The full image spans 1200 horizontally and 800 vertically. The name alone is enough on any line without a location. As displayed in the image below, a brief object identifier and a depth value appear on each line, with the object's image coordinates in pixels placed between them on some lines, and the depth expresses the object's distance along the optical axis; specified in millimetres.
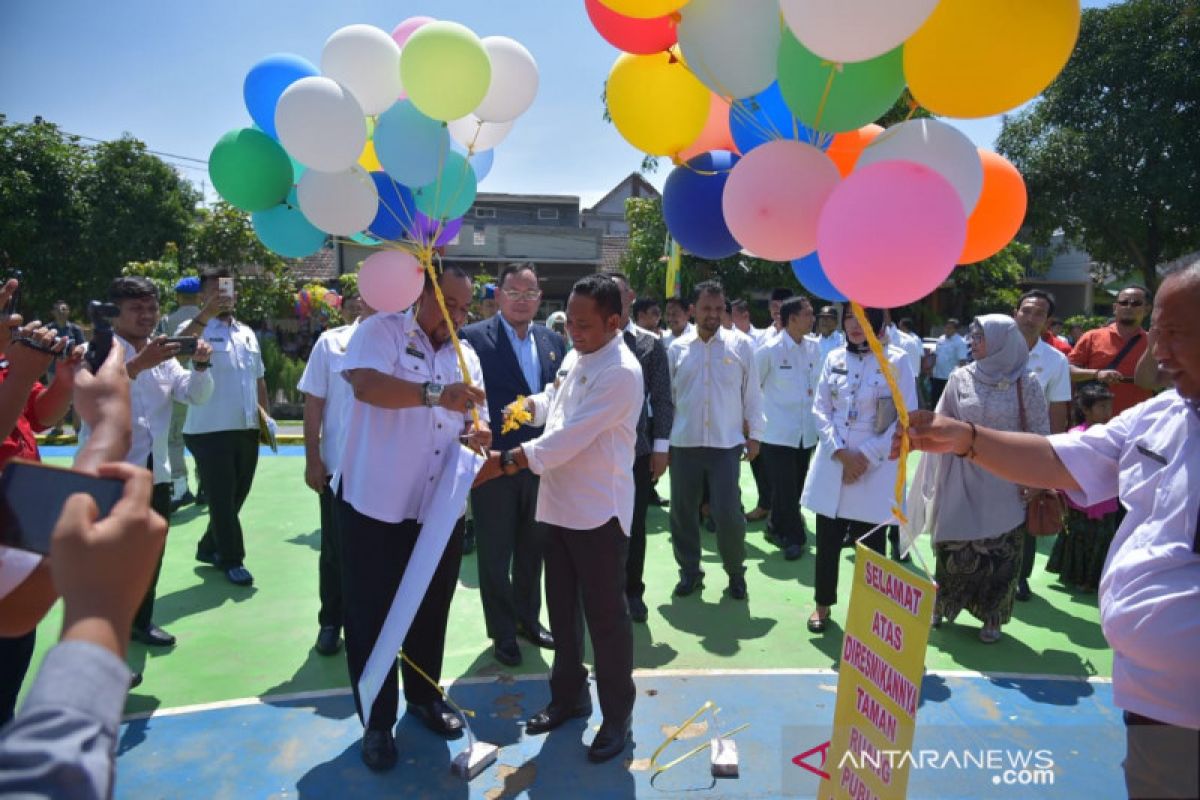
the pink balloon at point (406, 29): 3545
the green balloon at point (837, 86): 2363
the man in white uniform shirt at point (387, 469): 3070
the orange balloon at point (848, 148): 2779
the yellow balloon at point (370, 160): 3545
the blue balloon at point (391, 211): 3416
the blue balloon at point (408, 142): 3156
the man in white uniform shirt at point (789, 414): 6180
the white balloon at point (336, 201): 3086
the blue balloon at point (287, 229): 3357
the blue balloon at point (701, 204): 2971
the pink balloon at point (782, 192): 2375
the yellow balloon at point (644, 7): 2473
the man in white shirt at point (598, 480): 3139
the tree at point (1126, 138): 18359
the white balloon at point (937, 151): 2324
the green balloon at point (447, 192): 3420
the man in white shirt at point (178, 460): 7266
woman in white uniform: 4363
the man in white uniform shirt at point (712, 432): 5012
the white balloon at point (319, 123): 2859
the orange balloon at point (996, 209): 2564
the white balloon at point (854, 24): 2014
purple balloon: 3469
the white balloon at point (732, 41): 2445
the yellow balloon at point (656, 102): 2959
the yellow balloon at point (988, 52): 2092
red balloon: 2658
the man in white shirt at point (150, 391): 4047
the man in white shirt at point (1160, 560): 1696
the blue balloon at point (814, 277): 2824
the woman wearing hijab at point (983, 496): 4219
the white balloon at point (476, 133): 3547
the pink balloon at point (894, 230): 2010
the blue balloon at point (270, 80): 3156
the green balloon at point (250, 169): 3113
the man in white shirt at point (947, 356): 12594
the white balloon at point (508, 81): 3312
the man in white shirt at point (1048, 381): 5211
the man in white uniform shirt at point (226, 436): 5172
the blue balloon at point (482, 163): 3804
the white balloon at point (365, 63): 3084
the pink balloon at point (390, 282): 3188
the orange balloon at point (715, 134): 3180
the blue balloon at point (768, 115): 2775
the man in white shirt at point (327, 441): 4219
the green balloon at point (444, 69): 2947
